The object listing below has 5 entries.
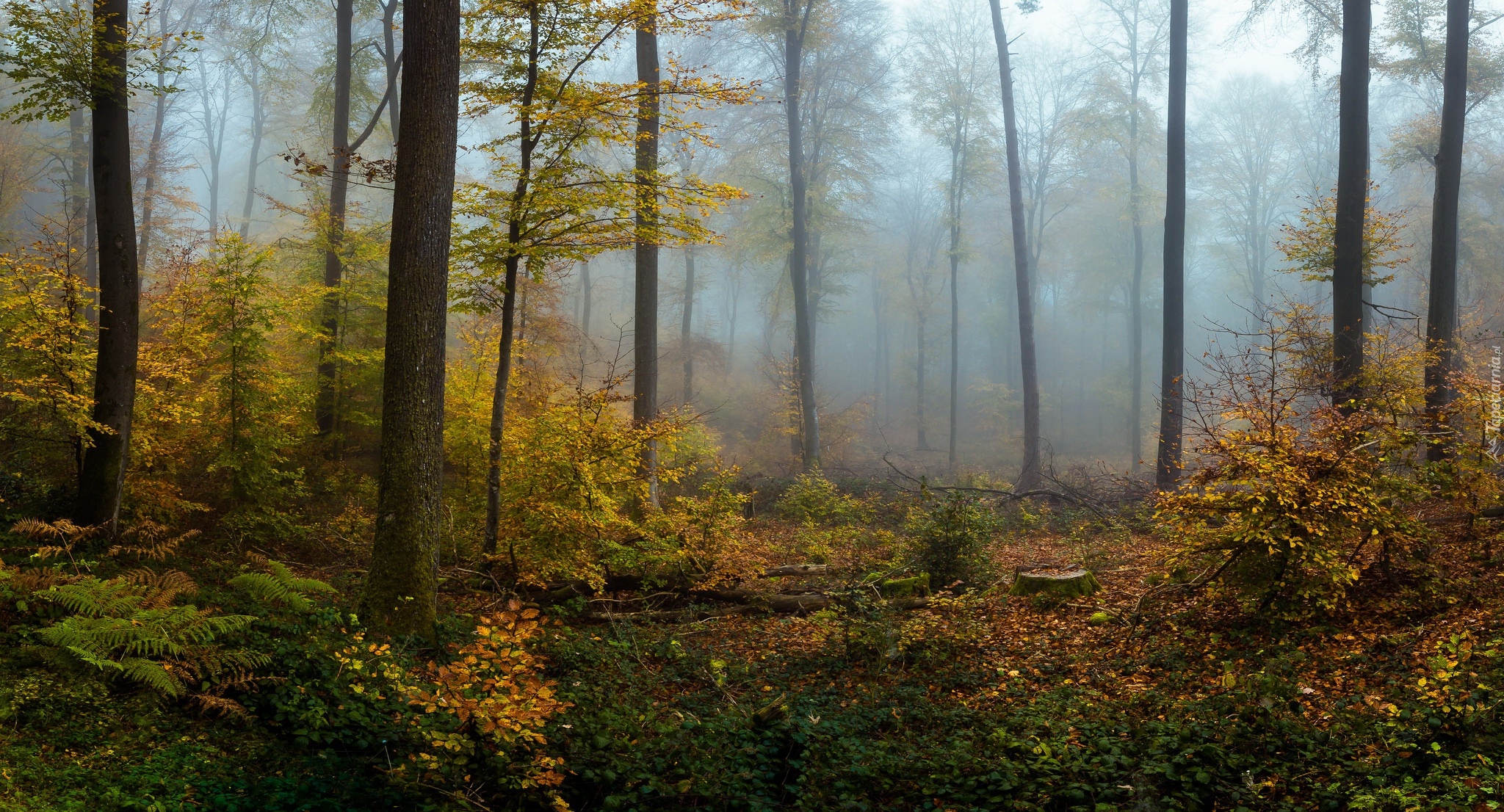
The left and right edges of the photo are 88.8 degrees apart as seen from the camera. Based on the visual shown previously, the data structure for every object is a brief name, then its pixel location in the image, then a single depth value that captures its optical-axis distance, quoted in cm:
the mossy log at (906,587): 814
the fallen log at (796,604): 793
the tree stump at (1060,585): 746
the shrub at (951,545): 845
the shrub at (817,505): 1391
